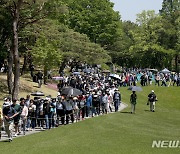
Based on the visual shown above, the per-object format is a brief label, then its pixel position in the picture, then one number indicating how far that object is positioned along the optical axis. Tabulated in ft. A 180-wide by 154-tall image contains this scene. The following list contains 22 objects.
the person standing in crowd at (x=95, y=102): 86.54
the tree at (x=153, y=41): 249.71
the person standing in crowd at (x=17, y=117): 63.20
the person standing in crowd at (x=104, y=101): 88.84
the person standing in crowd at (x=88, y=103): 84.32
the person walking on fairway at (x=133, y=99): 94.48
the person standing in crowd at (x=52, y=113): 72.43
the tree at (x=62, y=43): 122.57
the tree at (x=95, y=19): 232.32
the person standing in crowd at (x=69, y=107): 75.51
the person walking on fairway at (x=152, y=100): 103.58
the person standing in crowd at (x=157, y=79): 155.43
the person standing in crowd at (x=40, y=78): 132.48
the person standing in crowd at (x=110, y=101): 93.04
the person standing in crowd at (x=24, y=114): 66.57
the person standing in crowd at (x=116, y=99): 94.43
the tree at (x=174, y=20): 249.34
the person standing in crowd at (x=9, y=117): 59.78
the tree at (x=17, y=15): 103.55
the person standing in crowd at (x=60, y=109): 74.69
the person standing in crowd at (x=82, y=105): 82.09
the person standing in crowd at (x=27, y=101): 70.89
